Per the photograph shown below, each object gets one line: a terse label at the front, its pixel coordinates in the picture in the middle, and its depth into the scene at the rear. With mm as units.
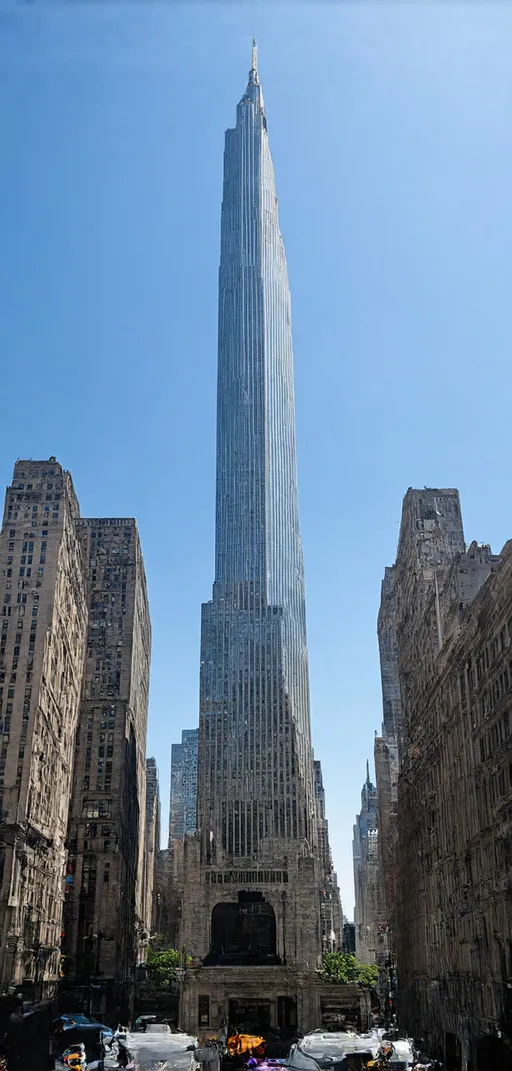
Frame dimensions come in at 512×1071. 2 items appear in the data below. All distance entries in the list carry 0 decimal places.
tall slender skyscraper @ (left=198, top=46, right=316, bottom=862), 173875
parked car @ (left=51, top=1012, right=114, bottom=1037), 65838
